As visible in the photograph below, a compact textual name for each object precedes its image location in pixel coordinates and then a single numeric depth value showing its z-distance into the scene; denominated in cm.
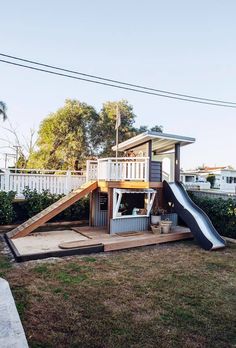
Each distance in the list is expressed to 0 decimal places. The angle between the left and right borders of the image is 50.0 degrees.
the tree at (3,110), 1596
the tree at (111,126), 1933
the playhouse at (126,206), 723
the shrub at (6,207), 902
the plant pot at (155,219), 892
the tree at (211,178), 3594
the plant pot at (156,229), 837
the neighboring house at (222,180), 3172
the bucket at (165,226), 842
